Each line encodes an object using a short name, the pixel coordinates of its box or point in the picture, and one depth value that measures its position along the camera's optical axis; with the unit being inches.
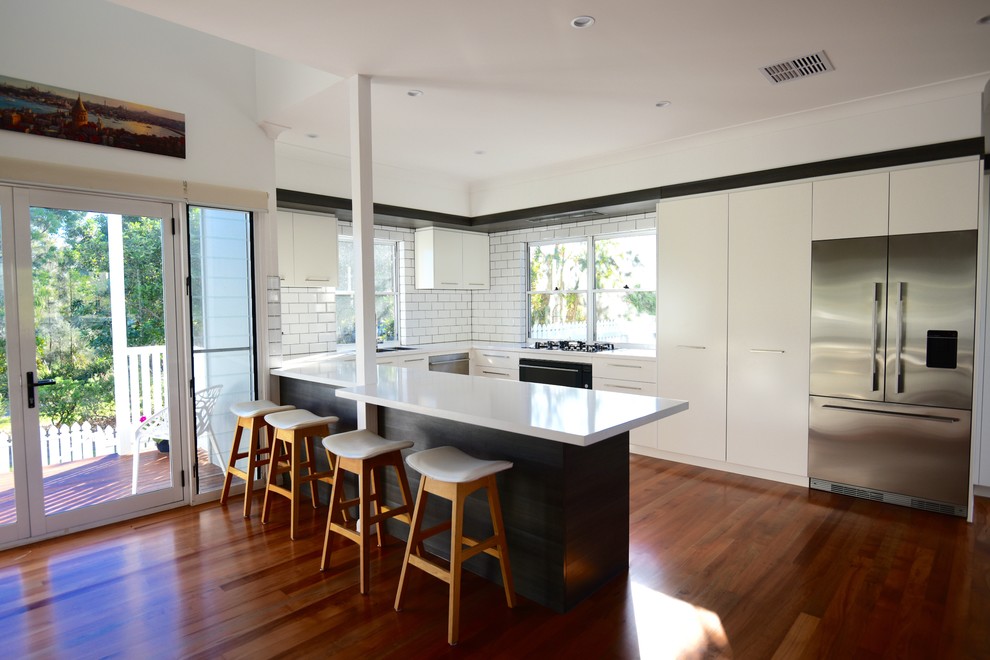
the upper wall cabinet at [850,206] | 141.4
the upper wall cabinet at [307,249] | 178.7
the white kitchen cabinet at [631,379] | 186.5
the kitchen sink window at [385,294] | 219.6
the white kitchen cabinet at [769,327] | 154.9
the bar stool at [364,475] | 104.9
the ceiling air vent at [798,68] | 117.6
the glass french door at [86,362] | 121.4
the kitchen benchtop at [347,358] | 145.9
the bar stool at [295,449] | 128.3
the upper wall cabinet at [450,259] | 229.0
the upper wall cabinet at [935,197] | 130.4
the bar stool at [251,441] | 142.9
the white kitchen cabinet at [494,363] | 221.1
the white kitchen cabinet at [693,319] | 170.4
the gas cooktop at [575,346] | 207.5
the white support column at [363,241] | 126.3
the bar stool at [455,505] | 89.1
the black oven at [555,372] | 200.2
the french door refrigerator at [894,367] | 132.8
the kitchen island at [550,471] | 94.2
